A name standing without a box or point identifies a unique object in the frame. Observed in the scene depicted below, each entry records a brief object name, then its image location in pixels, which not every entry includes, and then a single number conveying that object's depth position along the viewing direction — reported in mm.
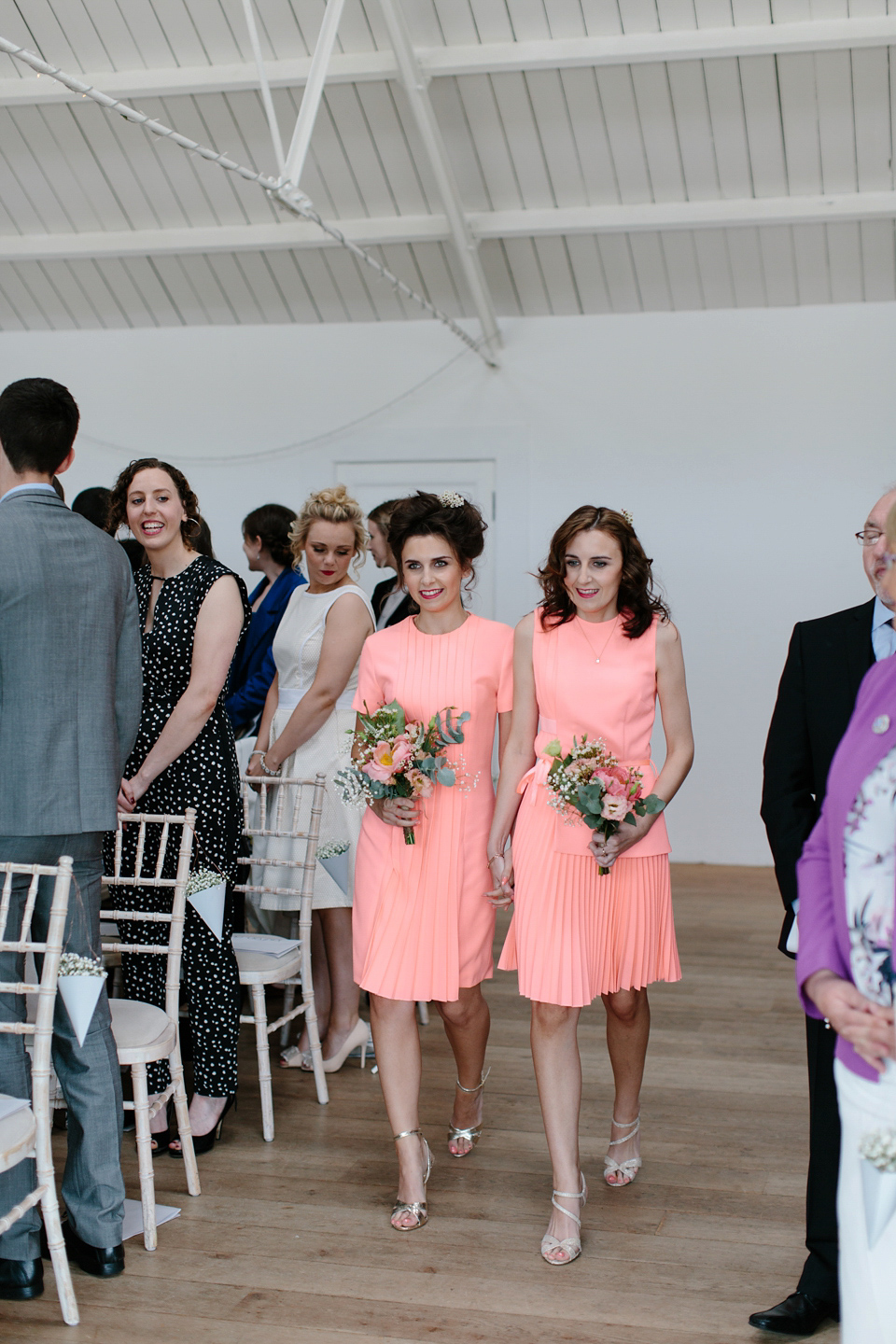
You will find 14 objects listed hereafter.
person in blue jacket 4934
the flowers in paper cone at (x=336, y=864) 4195
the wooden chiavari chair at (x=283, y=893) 3586
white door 8133
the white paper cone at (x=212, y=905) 3402
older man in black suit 2463
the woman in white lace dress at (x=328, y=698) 4121
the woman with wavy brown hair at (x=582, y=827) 2922
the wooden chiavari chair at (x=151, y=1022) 2877
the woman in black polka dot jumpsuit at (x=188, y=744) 3391
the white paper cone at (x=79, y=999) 2641
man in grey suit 2637
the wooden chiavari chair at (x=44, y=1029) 2387
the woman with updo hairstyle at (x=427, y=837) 3068
